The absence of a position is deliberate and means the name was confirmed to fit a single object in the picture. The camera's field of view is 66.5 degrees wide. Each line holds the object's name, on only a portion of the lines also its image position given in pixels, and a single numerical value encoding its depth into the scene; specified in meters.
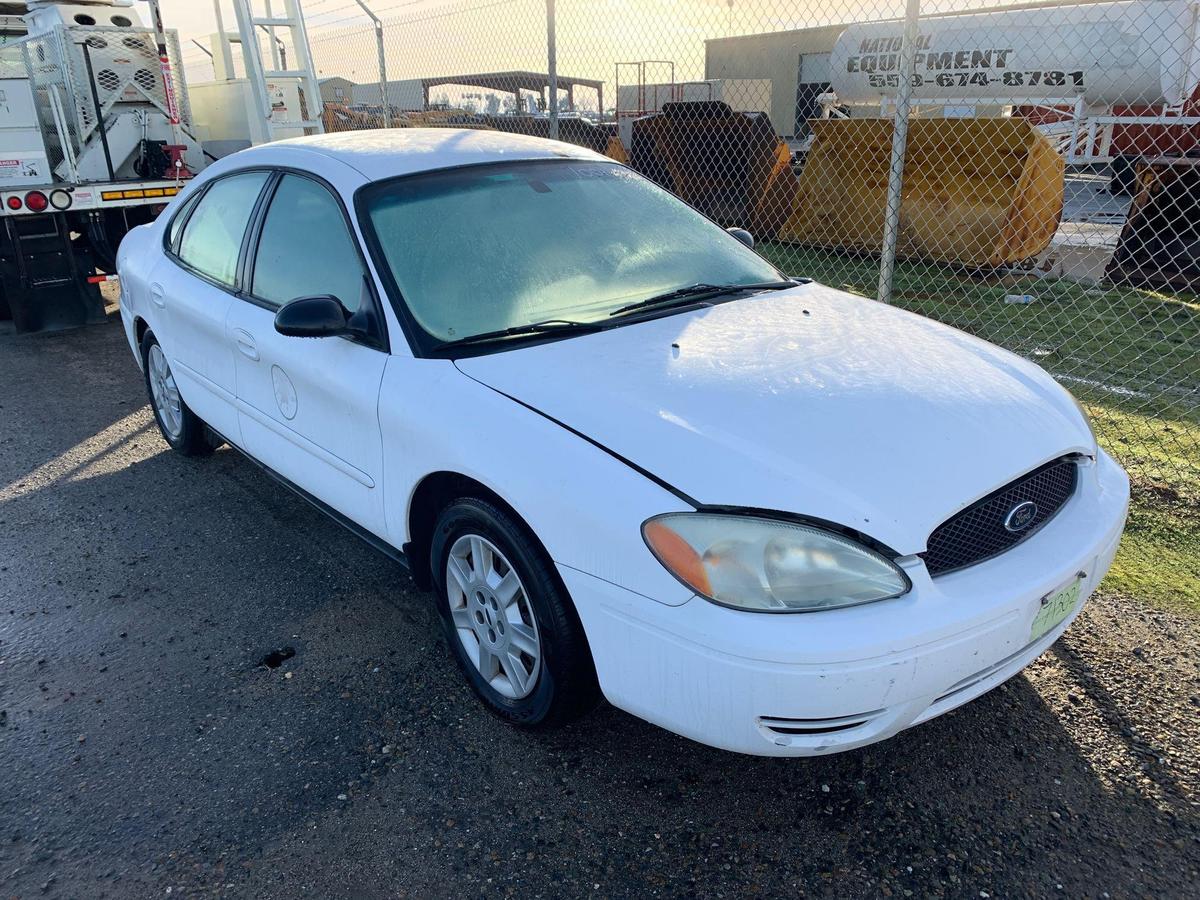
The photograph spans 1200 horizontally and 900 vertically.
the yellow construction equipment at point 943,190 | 9.93
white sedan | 2.15
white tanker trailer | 11.64
